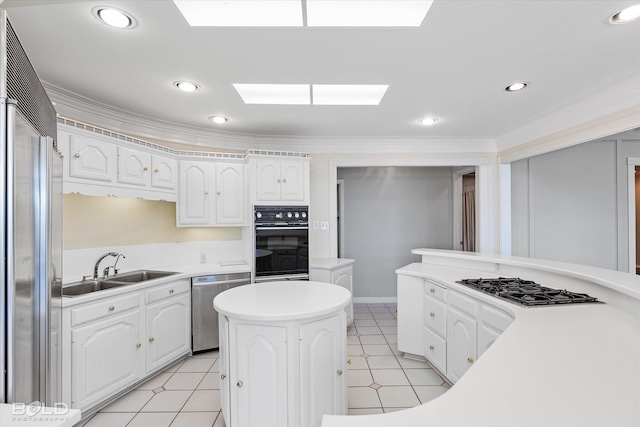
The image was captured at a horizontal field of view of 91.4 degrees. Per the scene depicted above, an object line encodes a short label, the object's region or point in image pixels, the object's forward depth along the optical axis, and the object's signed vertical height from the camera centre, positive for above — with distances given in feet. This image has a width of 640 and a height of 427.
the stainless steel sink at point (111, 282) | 8.47 -1.87
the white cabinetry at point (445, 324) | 7.12 -2.89
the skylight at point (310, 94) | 9.19 +3.84
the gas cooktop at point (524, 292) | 6.12 -1.64
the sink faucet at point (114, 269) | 9.41 -1.54
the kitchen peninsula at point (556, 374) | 2.55 -1.64
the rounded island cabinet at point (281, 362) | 5.67 -2.69
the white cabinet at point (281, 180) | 11.89 +1.49
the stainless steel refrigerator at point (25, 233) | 3.07 -0.15
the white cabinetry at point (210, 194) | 11.38 +0.92
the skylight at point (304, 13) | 5.51 +3.76
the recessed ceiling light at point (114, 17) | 5.34 +3.58
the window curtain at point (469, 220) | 15.90 -0.13
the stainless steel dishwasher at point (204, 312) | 10.56 -3.17
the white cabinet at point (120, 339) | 7.12 -3.21
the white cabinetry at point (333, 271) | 12.18 -2.14
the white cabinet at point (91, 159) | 7.84 +1.61
